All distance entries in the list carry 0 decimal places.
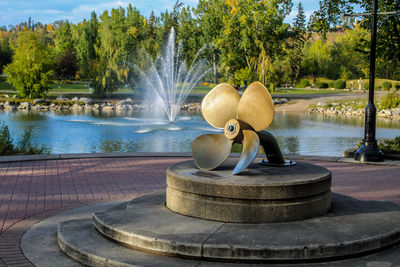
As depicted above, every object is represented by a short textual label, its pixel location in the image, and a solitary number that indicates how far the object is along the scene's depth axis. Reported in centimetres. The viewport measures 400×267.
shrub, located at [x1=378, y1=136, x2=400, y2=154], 1295
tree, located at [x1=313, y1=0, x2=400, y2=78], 1416
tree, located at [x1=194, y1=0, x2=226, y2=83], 5698
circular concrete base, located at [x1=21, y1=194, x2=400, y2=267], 466
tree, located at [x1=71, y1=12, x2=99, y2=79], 6331
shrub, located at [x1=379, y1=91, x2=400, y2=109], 3650
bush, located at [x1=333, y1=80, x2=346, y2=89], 6194
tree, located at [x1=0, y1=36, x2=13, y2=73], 6681
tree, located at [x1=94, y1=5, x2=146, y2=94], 4566
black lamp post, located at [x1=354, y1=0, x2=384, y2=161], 1176
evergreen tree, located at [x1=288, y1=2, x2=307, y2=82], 5691
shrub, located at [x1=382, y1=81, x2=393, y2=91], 5393
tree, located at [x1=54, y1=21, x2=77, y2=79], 7062
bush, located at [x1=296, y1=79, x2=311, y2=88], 6462
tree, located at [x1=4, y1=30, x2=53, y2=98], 4259
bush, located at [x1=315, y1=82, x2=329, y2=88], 6369
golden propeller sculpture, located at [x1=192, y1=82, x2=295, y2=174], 640
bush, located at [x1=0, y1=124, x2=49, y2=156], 1301
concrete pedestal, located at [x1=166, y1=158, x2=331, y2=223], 534
